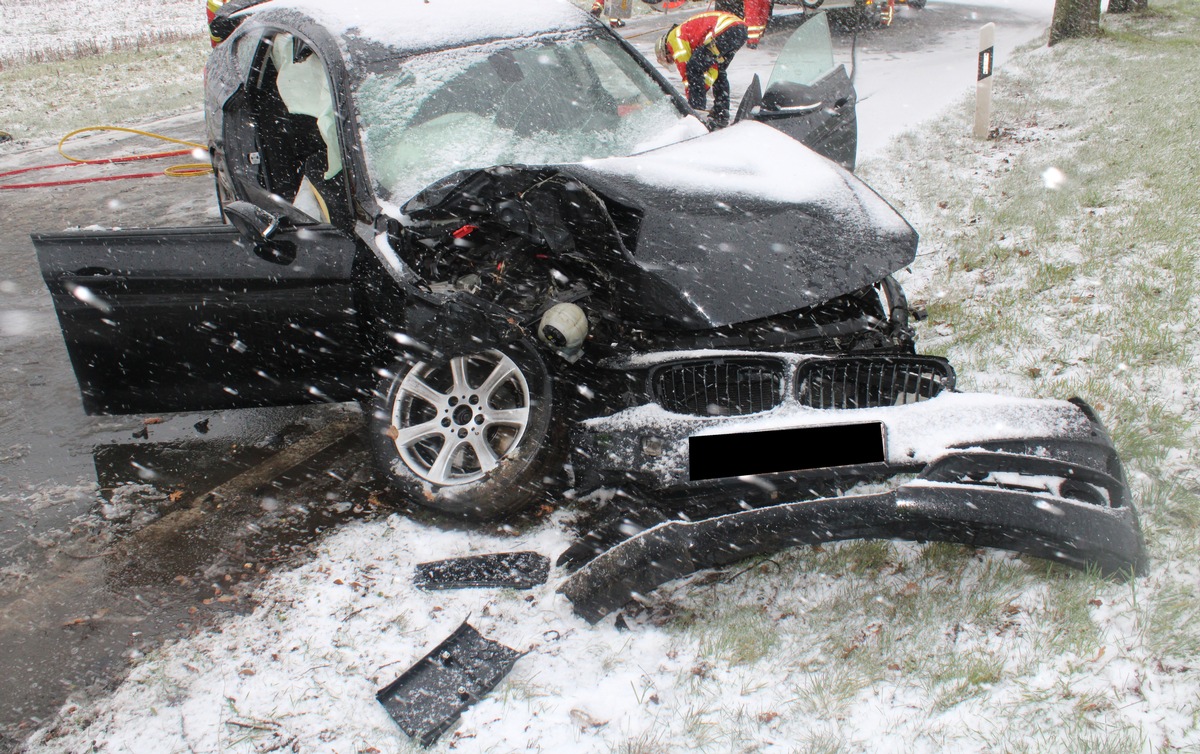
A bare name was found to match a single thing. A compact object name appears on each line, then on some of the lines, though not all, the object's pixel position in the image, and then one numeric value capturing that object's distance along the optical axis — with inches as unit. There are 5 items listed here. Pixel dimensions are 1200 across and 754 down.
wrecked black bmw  93.9
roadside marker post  293.4
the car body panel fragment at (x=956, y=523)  87.3
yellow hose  321.7
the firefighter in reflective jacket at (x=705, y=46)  295.3
